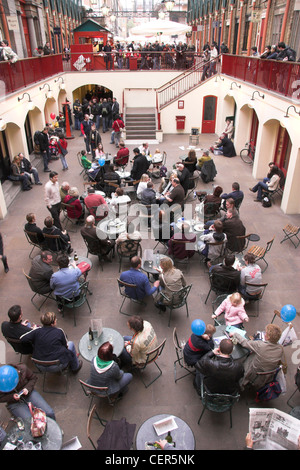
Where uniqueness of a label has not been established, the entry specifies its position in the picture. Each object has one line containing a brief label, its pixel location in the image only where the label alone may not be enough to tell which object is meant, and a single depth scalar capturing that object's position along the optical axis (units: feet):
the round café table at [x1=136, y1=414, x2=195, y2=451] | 12.76
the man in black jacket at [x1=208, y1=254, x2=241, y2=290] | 20.71
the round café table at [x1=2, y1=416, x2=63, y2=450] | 12.88
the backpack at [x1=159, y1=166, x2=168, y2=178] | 41.09
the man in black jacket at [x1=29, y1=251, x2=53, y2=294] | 21.18
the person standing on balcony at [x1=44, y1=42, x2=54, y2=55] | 56.95
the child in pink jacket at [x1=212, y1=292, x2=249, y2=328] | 18.40
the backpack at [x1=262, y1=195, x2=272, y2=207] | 35.14
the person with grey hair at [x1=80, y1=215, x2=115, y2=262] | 24.90
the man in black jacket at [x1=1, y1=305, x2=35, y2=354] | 16.68
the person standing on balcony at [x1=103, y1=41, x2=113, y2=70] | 66.33
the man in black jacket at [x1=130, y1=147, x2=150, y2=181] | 36.88
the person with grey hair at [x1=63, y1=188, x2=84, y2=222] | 29.66
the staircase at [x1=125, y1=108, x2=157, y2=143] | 58.29
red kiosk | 66.69
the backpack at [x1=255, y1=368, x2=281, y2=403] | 15.81
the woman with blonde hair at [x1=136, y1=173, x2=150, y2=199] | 31.35
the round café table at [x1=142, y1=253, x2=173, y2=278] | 22.44
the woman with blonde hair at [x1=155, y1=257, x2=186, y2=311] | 20.15
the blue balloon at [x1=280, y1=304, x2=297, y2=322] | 17.16
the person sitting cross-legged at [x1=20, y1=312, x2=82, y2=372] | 16.22
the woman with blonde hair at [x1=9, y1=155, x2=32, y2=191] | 39.24
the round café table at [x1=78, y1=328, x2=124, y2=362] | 16.46
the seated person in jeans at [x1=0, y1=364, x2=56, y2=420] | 13.84
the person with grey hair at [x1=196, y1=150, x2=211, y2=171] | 40.15
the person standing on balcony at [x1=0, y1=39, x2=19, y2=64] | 35.45
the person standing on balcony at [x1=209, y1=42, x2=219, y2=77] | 60.03
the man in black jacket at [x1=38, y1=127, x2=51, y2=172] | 43.73
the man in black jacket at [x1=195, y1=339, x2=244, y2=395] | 14.28
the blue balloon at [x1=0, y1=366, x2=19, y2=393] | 13.74
